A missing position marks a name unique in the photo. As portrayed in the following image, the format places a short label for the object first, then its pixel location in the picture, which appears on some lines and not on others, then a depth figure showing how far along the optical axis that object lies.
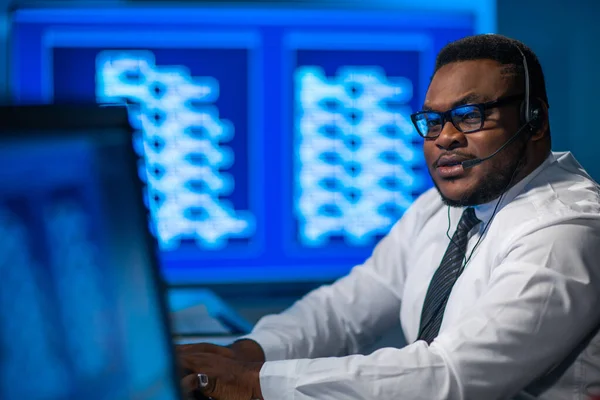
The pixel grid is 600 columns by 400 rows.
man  2.08
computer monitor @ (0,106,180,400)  1.38
